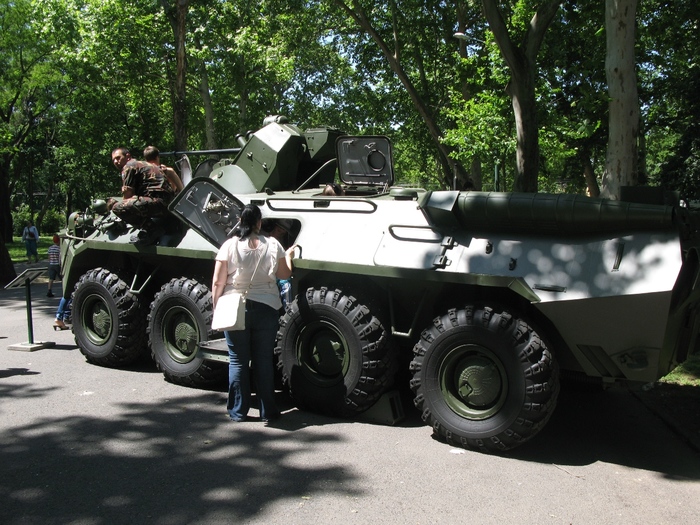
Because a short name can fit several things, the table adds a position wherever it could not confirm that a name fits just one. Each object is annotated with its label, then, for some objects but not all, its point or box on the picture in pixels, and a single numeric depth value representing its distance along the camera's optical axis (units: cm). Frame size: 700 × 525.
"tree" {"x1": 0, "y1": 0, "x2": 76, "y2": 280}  2359
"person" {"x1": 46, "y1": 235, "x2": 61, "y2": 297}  1467
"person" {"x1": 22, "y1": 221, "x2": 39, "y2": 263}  2356
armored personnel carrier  474
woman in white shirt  557
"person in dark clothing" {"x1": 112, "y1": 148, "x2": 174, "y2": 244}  701
